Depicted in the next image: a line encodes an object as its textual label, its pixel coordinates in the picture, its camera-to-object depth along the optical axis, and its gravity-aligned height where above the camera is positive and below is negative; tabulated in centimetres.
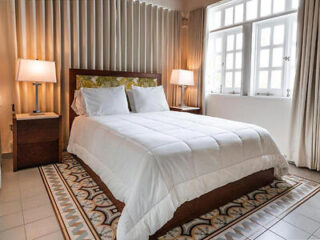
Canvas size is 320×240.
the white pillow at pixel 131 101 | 360 -17
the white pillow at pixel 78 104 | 314 -21
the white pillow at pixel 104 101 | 310 -16
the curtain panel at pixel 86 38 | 315 +81
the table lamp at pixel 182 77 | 418 +25
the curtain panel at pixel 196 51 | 432 +78
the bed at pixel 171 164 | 152 -60
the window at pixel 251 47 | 330 +72
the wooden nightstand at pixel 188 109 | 412 -33
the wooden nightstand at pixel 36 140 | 272 -63
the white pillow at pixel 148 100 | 352 -15
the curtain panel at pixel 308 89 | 283 +5
